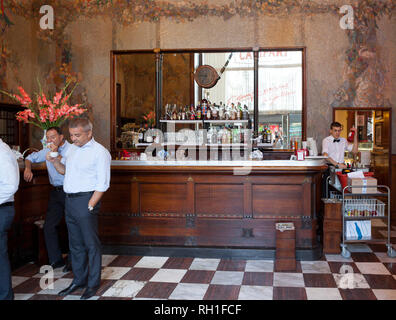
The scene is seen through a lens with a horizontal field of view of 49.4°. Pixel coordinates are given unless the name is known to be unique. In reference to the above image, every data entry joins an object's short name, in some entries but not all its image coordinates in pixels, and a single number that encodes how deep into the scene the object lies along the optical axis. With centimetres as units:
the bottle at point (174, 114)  766
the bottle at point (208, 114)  753
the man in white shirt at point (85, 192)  369
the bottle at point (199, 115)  754
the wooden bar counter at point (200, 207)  507
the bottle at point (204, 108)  753
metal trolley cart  527
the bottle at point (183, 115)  763
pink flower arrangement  496
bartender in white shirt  733
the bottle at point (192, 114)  758
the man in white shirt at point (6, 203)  321
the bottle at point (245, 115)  756
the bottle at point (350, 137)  1159
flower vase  503
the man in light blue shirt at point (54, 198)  453
